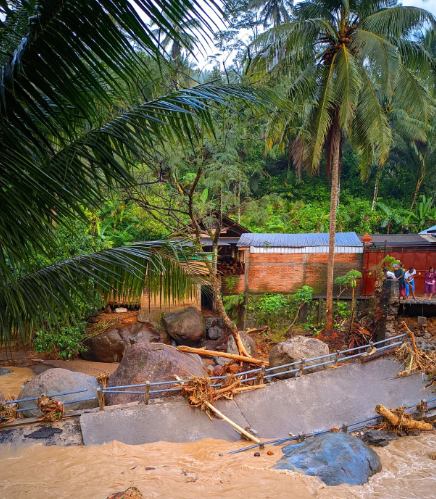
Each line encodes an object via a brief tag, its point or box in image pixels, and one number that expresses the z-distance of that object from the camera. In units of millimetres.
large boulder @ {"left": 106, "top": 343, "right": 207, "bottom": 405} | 10055
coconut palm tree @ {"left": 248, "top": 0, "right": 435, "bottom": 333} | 13812
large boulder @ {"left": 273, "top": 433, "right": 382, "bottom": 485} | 7586
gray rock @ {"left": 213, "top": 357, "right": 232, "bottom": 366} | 16141
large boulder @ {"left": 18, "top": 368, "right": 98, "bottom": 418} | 9781
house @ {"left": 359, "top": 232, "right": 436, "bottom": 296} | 16891
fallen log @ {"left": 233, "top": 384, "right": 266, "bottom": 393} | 10234
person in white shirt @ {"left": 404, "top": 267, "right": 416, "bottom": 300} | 15289
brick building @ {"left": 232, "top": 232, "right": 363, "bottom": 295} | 18031
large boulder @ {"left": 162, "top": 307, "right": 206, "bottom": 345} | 17797
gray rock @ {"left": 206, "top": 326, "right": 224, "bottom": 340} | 18484
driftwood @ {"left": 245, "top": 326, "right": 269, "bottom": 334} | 17719
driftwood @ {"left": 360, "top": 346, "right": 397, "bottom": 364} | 12043
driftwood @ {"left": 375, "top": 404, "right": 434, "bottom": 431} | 9391
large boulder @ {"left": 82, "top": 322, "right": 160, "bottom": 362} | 17188
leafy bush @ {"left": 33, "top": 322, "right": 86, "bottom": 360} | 16125
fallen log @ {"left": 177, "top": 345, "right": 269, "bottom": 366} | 12484
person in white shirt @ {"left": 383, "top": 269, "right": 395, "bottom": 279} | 15156
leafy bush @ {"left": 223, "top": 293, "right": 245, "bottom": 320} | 18031
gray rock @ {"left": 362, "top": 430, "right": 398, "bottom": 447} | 9055
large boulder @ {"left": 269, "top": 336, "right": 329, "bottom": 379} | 12094
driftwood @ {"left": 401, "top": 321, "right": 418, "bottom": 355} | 11696
